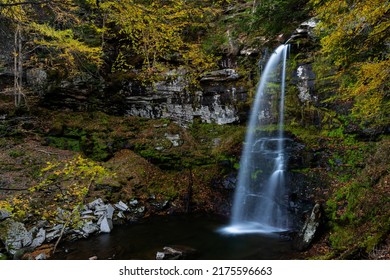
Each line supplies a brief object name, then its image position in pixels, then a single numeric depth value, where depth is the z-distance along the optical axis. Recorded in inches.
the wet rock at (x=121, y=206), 344.2
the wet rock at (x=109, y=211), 324.2
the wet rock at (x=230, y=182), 377.7
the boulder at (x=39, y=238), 262.4
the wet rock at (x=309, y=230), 237.0
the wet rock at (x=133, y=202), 358.0
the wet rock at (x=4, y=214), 272.3
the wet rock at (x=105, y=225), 303.0
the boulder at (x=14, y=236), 251.9
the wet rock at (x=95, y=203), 324.8
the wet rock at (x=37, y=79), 442.0
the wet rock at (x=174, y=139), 442.9
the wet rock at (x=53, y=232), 271.2
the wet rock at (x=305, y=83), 383.2
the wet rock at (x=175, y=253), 234.5
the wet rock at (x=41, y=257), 237.0
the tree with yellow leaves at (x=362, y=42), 169.3
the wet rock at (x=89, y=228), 290.5
